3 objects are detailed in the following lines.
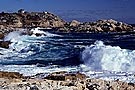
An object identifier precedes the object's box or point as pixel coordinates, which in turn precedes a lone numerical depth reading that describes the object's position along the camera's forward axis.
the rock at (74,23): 144.88
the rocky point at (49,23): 114.56
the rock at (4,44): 37.09
